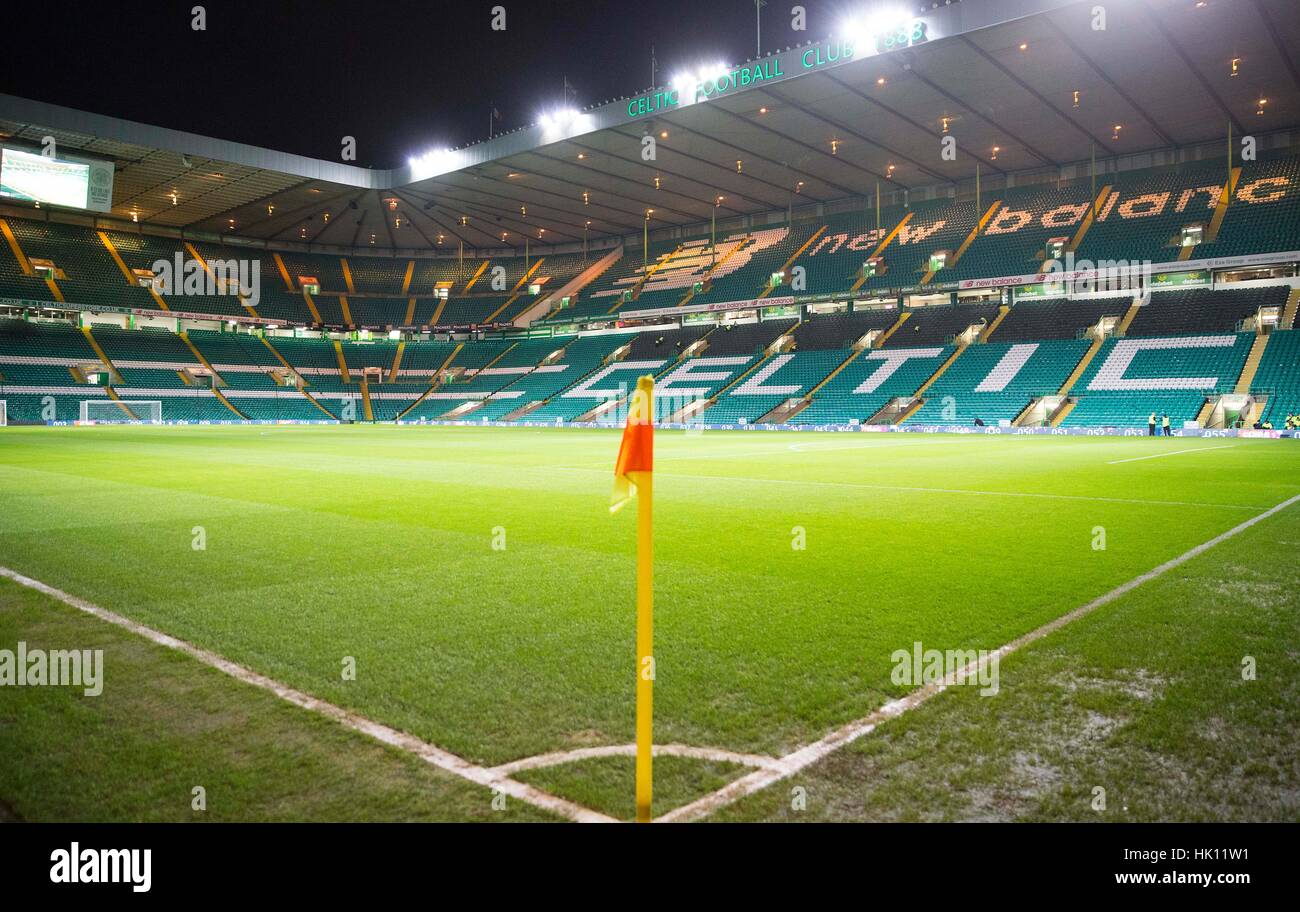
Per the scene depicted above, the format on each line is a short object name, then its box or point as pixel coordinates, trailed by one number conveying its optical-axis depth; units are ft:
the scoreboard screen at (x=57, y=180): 125.18
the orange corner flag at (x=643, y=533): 8.07
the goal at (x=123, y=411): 159.33
